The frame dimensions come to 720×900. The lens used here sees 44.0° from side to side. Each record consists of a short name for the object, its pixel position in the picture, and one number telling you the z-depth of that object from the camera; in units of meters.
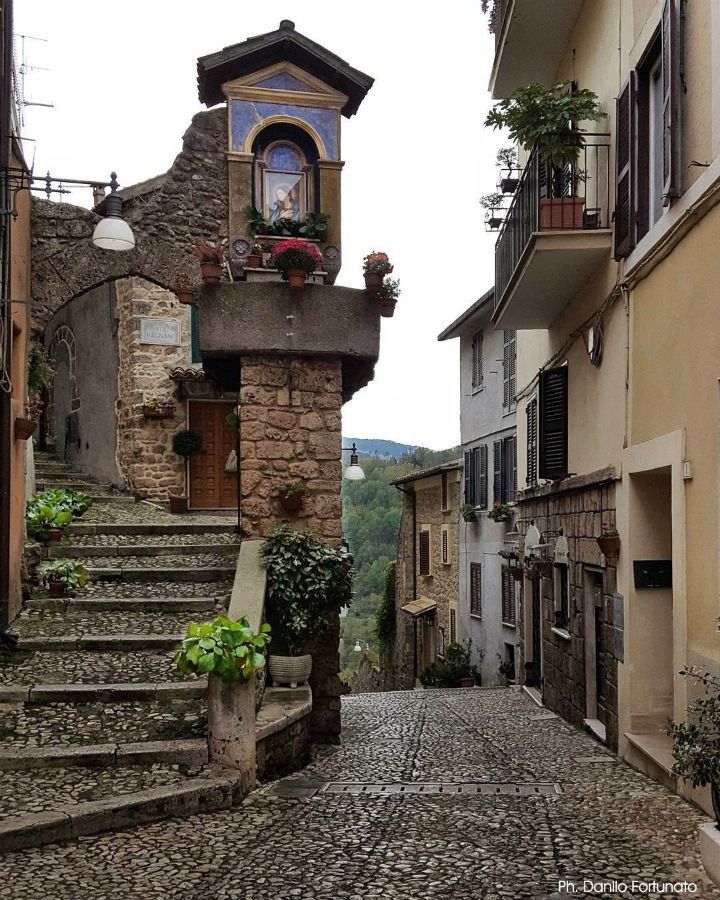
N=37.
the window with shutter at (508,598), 18.66
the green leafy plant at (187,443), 16.48
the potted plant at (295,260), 8.27
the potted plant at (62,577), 8.40
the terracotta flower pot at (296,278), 8.26
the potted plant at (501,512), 18.33
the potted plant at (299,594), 7.47
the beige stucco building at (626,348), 5.89
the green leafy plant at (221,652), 5.56
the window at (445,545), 23.70
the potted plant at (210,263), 8.22
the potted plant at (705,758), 4.03
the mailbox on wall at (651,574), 7.45
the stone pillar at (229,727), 5.59
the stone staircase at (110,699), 4.95
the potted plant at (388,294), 8.45
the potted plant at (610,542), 7.88
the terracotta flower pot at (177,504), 15.93
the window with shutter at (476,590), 21.39
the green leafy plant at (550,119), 8.37
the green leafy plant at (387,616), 27.56
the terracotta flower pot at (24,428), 8.71
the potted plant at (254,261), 9.02
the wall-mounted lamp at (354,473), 17.77
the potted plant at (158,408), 16.44
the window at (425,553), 25.31
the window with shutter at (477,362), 22.34
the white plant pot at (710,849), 3.96
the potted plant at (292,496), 8.19
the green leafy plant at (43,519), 9.48
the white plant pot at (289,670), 7.46
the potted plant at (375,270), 8.40
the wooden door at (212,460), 16.73
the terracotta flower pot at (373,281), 8.41
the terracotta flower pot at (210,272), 8.21
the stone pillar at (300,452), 8.16
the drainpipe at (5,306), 7.89
